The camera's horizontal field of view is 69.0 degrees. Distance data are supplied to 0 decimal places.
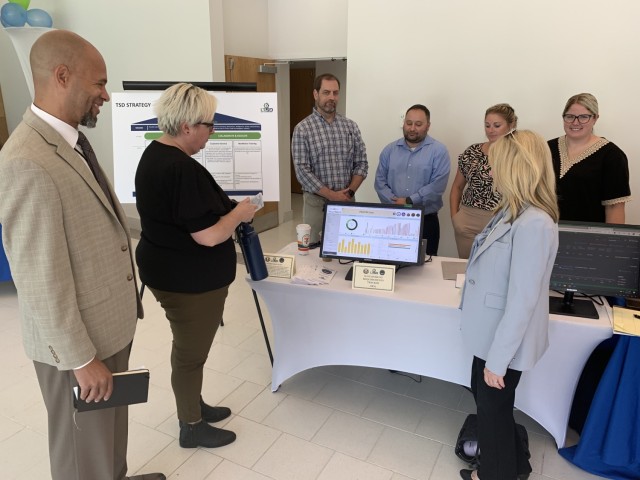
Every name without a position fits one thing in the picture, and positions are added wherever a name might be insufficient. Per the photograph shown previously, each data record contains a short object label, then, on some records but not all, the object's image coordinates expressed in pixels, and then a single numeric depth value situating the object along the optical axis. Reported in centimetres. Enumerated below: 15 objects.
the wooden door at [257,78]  491
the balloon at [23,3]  493
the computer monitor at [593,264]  177
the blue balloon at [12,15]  478
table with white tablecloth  184
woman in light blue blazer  140
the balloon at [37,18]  499
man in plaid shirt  308
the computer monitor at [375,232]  210
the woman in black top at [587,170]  245
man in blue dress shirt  310
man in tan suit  112
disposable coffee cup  241
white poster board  290
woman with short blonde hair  163
